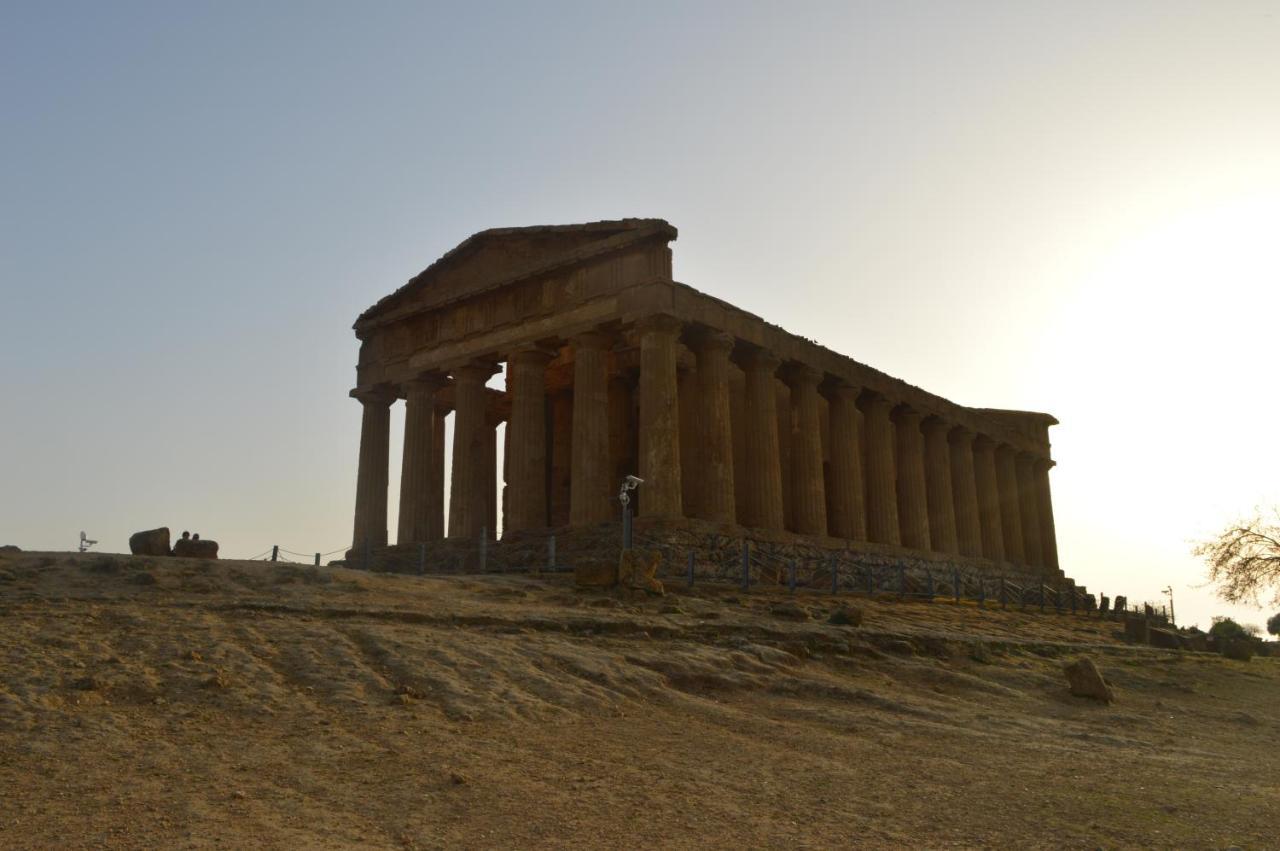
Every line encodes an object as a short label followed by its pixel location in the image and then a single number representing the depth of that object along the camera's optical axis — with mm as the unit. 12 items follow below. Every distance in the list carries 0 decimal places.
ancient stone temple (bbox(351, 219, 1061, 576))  29391
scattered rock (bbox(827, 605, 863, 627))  18719
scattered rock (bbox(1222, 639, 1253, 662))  24938
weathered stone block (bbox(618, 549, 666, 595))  19438
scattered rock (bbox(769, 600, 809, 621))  18969
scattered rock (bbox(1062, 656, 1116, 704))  16062
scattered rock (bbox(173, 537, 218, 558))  20484
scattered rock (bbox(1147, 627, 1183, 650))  24953
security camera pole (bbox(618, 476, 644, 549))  22050
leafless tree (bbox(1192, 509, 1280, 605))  34531
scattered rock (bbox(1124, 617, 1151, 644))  25516
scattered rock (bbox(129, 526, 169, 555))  19922
